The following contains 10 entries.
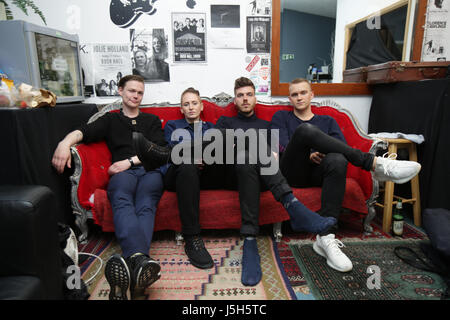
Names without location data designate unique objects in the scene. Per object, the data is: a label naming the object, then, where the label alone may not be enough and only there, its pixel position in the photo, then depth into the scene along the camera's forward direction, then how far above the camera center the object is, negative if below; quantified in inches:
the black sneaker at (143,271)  43.8 -27.4
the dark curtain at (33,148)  50.2 -8.7
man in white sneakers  56.6 -15.2
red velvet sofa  62.6 -23.5
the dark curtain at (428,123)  71.3 -7.3
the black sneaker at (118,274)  42.5 -26.5
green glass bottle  69.4 -31.4
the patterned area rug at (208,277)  48.3 -34.1
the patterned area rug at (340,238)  51.8 -34.5
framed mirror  86.8 +11.5
